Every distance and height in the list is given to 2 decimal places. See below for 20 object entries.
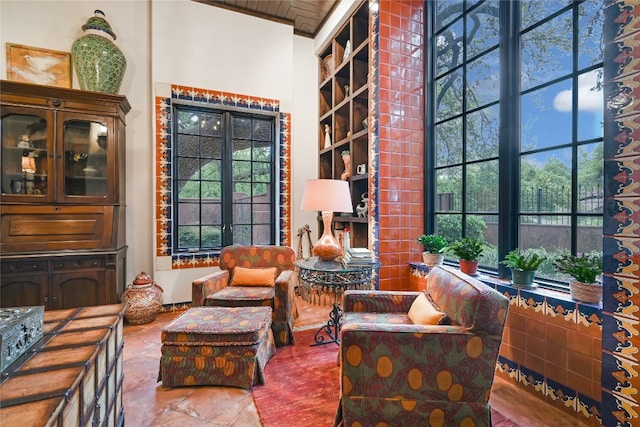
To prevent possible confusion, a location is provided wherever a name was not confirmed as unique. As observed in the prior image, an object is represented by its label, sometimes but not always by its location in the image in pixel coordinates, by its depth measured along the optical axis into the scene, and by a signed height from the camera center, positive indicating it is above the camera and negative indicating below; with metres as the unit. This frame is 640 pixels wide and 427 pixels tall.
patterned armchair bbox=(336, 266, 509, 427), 1.36 -0.72
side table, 2.25 -0.50
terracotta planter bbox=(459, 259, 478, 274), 2.28 -0.42
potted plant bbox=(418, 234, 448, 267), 2.65 -0.32
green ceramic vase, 2.83 +1.46
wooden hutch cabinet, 2.51 +0.13
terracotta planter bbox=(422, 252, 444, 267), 2.67 -0.42
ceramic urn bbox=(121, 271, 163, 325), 2.88 -0.87
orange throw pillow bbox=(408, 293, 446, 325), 1.58 -0.57
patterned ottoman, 1.88 -0.91
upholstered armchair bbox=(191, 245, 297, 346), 2.43 -0.64
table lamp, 2.41 +0.07
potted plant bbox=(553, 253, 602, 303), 1.58 -0.34
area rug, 1.61 -1.11
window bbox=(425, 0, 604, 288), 1.80 +0.64
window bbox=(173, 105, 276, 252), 3.55 +0.41
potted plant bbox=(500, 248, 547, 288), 1.88 -0.35
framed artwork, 2.83 +1.41
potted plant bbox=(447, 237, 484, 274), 2.29 -0.32
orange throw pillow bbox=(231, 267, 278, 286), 2.75 -0.61
